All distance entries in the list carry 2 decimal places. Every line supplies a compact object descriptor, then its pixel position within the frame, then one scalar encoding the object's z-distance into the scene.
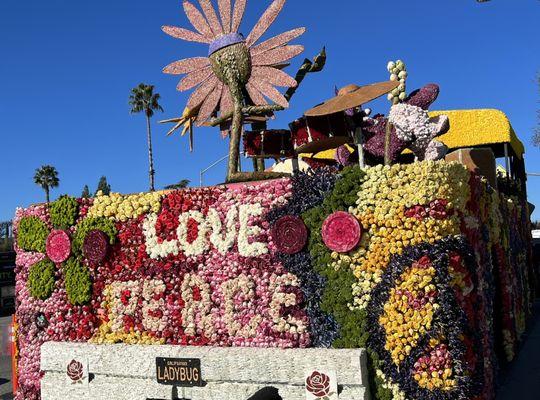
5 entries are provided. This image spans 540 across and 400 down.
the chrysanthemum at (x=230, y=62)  8.73
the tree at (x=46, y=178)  48.47
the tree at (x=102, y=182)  48.23
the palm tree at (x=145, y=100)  38.97
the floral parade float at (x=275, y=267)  6.56
